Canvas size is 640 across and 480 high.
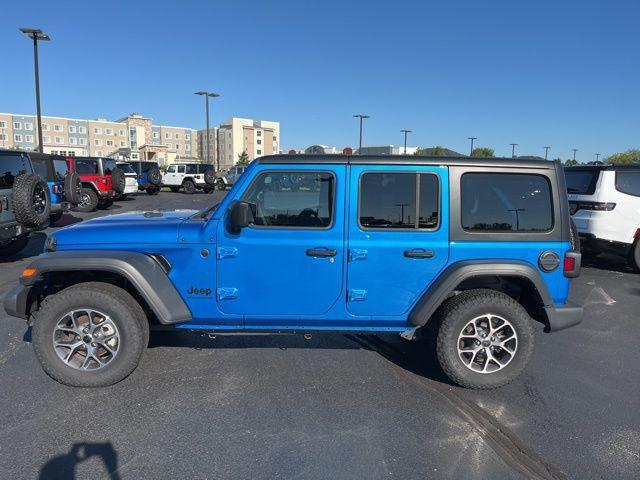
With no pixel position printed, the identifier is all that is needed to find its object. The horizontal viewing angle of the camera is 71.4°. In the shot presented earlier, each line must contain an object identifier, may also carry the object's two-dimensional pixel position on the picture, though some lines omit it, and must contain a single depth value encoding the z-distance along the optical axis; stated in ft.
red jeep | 53.16
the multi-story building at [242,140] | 371.56
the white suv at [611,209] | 24.34
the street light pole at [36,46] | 58.65
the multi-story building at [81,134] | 314.96
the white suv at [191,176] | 93.97
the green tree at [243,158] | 271.37
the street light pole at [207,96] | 110.93
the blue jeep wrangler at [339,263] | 11.21
